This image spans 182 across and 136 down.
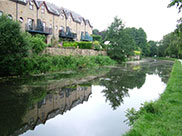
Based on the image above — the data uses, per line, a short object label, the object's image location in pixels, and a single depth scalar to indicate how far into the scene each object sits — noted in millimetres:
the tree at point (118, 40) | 40719
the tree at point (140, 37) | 87875
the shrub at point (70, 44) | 31669
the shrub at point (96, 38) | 51331
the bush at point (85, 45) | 33397
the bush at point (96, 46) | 37200
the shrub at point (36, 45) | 19922
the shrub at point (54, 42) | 30047
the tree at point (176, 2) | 6837
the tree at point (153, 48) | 102375
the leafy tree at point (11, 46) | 14250
